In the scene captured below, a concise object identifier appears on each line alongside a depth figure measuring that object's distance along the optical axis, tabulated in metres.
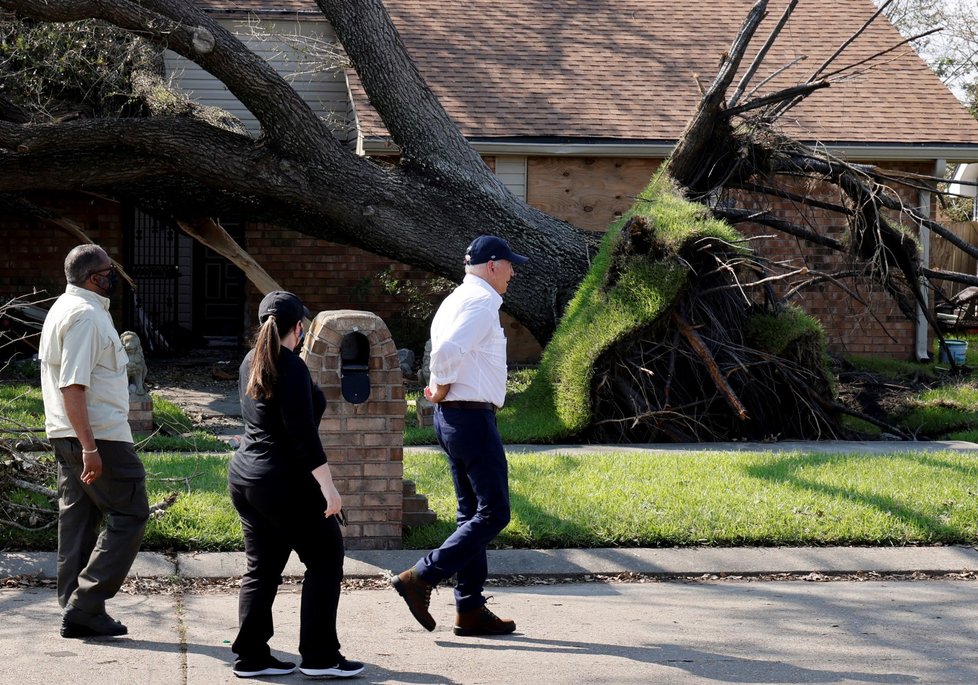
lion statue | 20.61
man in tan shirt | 10.52
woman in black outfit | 9.52
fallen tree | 20.84
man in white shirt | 10.85
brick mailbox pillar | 13.13
